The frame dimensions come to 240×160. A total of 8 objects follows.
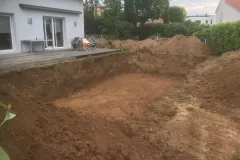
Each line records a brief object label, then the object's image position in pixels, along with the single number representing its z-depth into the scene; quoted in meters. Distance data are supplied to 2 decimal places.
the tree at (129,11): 18.79
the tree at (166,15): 20.90
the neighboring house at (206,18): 39.11
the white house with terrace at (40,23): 9.11
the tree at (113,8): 18.36
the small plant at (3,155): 1.38
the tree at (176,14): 24.31
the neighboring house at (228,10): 26.44
